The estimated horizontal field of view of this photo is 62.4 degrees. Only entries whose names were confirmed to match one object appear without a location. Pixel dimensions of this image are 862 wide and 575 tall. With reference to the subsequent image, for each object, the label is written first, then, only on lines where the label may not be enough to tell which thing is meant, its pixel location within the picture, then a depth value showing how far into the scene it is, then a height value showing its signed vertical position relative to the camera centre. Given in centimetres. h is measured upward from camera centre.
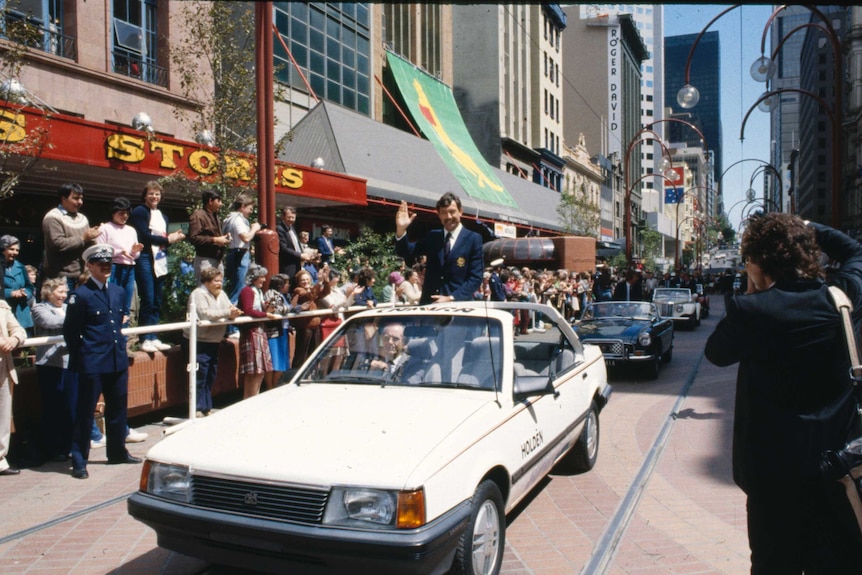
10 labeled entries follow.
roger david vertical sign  7412 +1941
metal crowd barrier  696 -55
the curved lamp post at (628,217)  2855 +219
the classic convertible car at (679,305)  2211 -114
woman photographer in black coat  286 -59
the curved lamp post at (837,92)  1362 +339
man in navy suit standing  596 +14
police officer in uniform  581 -57
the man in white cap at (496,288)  1563 -39
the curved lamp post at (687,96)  1473 +362
